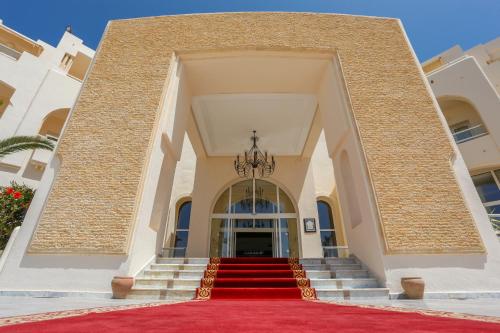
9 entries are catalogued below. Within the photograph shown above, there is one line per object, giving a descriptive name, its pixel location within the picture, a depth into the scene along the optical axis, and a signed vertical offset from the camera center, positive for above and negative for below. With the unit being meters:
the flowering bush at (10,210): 5.86 +1.53
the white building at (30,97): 9.55 +7.12
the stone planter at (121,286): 4.07 -0.11
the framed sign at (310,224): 10.08 +2.02
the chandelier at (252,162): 9.95 +4.39
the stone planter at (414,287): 4.07 -0.12
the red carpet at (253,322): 1.53 -0.29
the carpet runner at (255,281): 4.26 -0.04
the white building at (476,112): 8.90 +5.95
